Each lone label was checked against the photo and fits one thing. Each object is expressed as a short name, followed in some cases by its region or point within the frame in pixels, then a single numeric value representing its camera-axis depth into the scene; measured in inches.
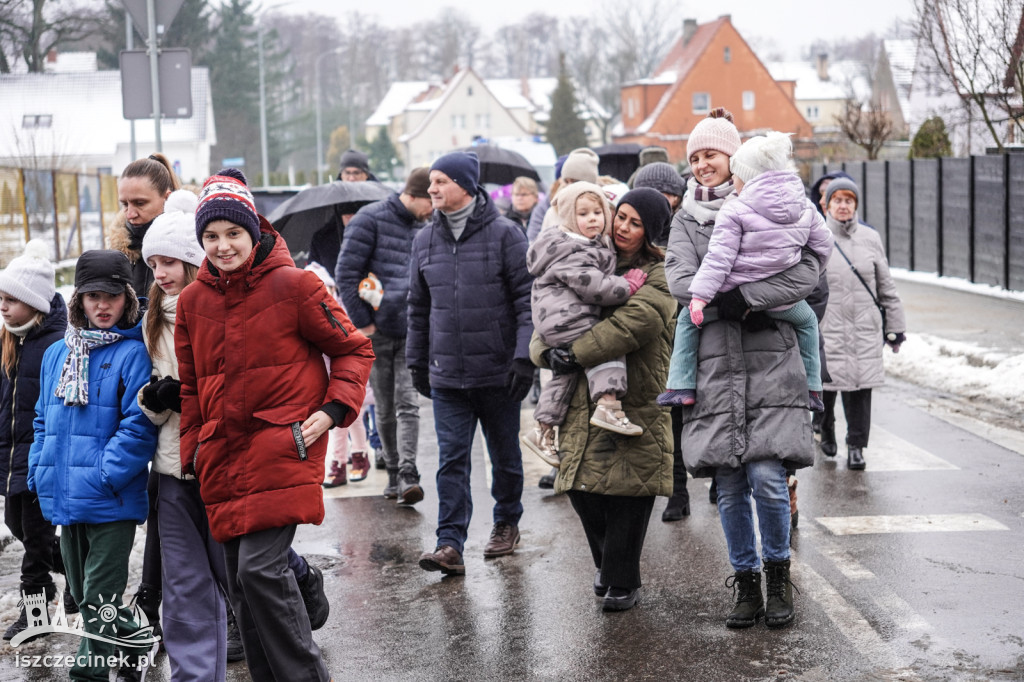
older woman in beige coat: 336.2
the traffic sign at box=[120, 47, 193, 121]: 434.9
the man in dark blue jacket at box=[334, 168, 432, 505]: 320.8
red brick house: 3014.3
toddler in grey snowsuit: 217.5
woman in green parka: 217.8
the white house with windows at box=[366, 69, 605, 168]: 4298.7
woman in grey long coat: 206.4
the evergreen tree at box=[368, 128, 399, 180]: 3823.8
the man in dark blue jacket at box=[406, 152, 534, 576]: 255.1
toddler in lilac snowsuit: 205.6
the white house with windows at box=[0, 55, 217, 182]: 2706.7
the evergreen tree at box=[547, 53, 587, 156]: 3243.1
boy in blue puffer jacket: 179.8
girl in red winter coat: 166.9
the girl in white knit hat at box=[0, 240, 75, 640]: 211.0
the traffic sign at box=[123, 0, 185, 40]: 409.7
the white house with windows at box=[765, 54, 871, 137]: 3932.1
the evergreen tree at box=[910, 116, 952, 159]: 1053.8
